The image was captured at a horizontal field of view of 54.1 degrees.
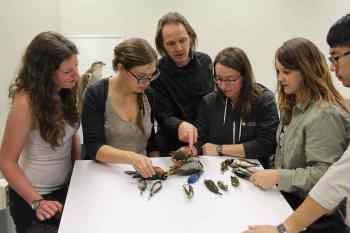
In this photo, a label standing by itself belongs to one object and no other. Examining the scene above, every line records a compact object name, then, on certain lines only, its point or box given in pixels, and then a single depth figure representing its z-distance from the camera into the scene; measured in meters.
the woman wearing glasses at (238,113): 1.71
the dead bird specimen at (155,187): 1.35
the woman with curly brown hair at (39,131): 1.43
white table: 1.14
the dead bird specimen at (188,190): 1.32
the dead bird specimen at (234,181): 1.42
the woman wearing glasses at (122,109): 1.59
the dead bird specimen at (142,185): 1.37
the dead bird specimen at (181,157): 1.61
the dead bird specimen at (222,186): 1.38
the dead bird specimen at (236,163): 1.58
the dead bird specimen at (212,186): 1.36
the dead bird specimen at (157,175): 1.46
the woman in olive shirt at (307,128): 1.32
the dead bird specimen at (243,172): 1.49
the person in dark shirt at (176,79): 1.94
